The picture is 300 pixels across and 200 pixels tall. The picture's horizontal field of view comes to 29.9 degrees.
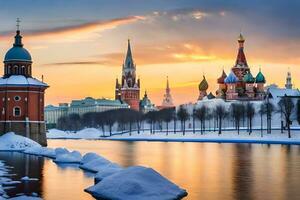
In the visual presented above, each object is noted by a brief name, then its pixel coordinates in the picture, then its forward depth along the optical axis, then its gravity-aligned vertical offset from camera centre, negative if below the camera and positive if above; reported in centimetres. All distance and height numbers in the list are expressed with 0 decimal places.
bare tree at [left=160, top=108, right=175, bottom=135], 13150 -74
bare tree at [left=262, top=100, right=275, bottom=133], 10271 +8
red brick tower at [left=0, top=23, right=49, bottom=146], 6744 +116
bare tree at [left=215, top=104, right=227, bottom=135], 11500 -28
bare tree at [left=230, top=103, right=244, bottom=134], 10924 -8
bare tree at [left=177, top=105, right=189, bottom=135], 12184 -111
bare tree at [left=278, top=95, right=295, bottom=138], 9784 +117
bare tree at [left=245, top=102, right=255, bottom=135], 10244 +10
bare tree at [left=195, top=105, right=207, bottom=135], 11478 -49
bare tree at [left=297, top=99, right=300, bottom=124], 10593 -4
